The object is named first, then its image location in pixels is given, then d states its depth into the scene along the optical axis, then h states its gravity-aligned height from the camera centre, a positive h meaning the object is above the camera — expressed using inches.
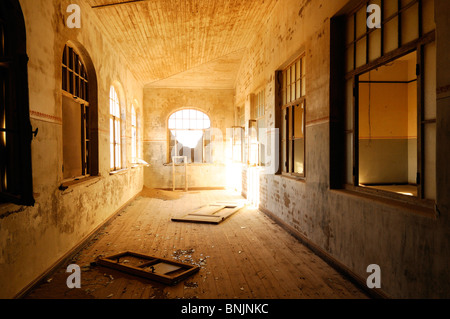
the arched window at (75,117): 169.8 +21.7
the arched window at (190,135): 443.5 +22.7
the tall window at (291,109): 191.5 +28.7
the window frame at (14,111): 97.1 +14.2
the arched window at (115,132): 265.4 +17.9
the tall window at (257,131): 276.5 +18.7
